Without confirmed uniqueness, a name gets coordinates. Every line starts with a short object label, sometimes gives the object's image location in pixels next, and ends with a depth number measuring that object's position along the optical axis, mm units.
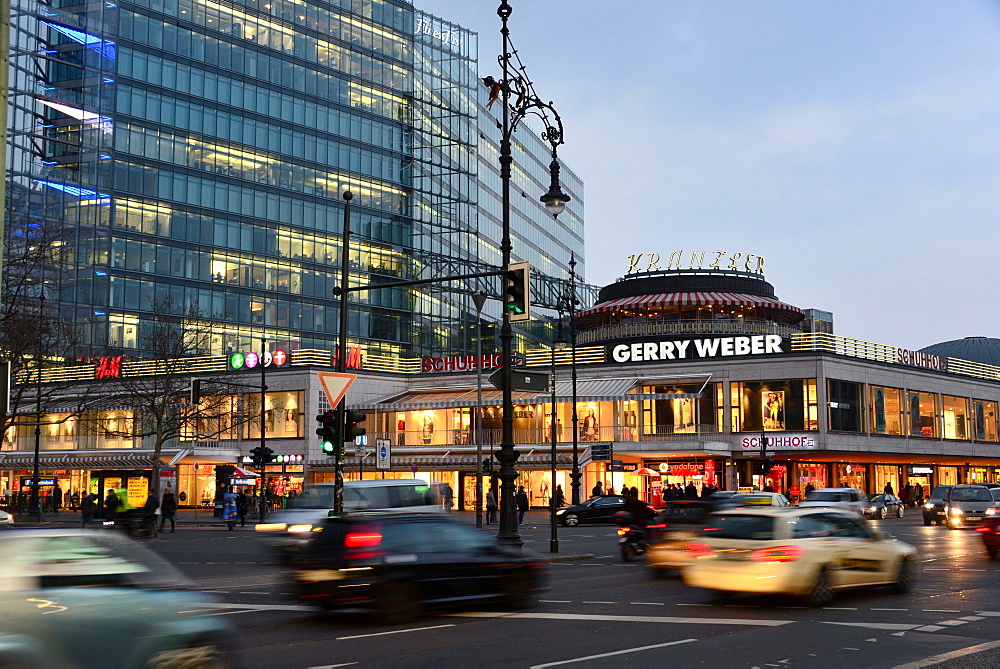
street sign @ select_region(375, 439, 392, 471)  36031
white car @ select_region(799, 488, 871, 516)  37844
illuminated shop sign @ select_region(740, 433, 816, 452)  57312
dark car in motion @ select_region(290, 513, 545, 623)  14070
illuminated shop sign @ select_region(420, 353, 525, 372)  64375
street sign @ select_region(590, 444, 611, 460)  44469
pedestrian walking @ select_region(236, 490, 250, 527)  48047
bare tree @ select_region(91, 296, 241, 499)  53906
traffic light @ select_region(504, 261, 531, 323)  23109
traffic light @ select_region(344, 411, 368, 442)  23314
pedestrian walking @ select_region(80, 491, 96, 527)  45562
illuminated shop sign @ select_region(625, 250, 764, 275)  74500
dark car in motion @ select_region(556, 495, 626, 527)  46875
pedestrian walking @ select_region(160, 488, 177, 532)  43344
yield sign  21922
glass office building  80688
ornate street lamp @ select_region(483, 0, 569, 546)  24406
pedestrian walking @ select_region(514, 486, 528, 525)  46344
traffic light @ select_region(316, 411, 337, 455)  23102
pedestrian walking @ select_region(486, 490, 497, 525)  45281
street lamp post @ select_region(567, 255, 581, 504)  44875
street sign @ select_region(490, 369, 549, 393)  24469
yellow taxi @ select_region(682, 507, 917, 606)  15078
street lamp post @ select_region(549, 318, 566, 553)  26983
